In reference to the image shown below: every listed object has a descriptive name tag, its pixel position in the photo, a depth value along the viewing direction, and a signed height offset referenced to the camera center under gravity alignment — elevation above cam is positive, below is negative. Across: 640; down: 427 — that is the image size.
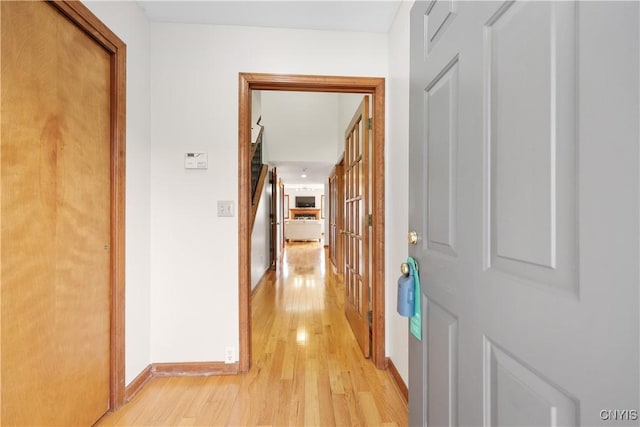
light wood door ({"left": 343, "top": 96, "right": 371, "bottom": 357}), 2.15 -0.10
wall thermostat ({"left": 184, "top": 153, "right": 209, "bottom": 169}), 1.89 +0.35
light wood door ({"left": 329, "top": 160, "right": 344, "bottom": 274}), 3.77 +0.12
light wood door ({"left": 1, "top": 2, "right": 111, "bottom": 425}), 1.03 -0.02
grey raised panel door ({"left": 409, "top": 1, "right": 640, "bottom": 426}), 0.39 +0.00
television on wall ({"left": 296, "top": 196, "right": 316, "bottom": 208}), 14.79 +0.72
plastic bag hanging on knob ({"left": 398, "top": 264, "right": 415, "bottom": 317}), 0.99 -0.28
